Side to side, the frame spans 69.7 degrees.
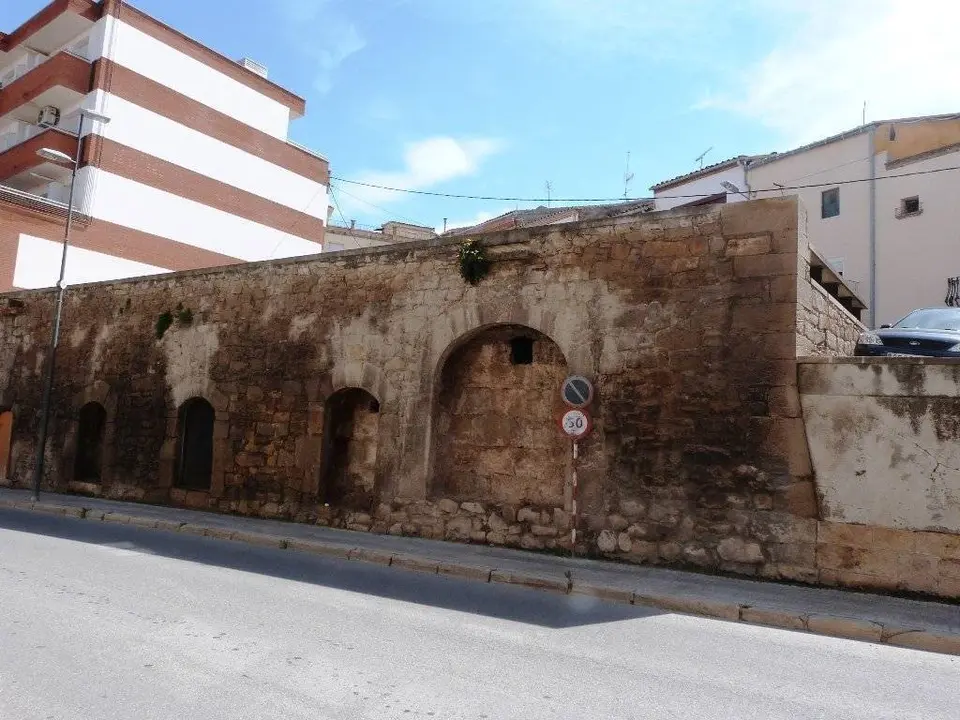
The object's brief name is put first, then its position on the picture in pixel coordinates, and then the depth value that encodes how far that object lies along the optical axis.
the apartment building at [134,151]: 22.20
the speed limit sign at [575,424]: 8.59
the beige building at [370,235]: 39.34
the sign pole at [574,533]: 8.74
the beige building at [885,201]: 21.66
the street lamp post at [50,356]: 14.07
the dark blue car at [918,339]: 9.84
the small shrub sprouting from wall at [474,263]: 10.05
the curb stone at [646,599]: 5.77
